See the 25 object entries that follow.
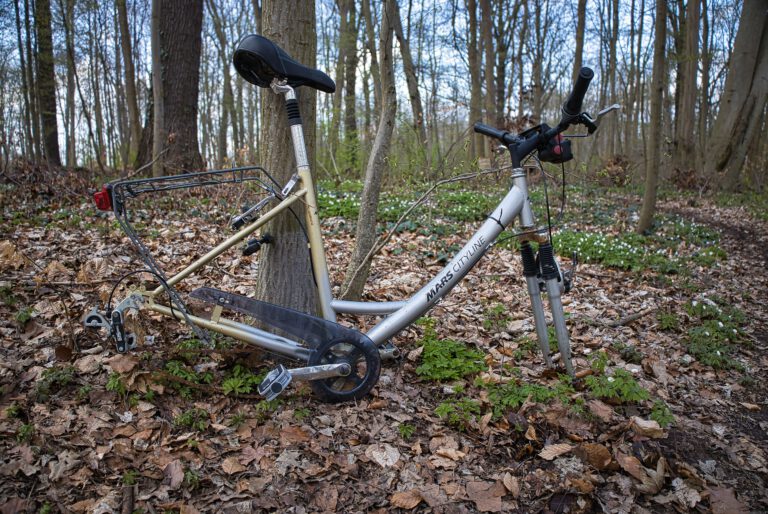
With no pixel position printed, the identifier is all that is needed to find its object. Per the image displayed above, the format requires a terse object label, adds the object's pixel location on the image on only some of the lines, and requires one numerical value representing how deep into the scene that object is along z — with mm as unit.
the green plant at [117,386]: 2594
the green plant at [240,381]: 2775
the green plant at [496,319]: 3980
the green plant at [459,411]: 2688
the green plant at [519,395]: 2826
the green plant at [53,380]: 2514
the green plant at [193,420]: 2508
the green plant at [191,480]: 2154
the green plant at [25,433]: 2229
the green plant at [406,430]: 2619
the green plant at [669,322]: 4168
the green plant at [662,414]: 2719
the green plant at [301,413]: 2668
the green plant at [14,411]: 2352
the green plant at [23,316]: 3076
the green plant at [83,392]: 2553
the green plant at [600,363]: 3151
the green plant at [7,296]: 3262
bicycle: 2584
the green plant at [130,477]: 2117
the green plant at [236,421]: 2561
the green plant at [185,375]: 2729
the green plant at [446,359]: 3125
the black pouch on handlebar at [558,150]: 2693
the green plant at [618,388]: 2852
